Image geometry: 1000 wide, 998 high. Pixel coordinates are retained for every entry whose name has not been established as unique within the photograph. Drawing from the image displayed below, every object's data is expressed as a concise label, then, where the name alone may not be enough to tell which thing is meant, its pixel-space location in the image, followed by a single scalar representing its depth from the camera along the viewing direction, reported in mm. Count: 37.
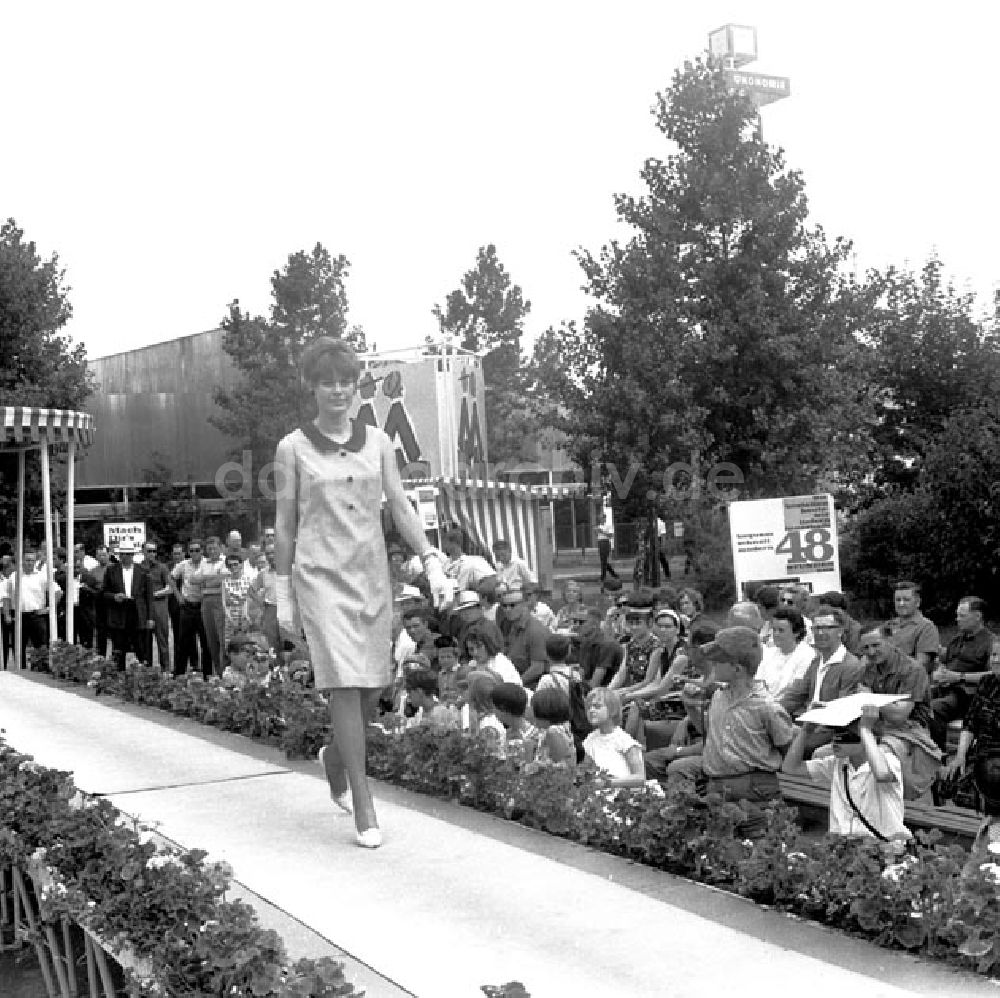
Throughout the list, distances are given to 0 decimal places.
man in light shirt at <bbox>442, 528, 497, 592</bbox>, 12750
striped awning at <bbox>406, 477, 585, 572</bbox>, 18844
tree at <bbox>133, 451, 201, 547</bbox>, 36906
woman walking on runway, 5121
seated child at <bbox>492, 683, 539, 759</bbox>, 7687
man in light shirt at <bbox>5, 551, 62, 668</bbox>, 16703
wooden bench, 5977
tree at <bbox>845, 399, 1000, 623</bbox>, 17375
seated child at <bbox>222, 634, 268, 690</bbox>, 9062
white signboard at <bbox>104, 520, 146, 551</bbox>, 23750
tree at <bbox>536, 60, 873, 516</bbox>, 21969
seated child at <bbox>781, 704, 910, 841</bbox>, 5703
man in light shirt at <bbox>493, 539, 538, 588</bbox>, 13250
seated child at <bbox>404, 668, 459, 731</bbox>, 7859
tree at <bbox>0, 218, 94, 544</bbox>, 32375
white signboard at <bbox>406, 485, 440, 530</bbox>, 16375
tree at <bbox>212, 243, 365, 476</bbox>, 35906
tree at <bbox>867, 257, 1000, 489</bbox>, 25359
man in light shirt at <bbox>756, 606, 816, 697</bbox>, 9125
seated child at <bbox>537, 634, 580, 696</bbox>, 8430
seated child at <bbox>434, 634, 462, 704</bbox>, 8469
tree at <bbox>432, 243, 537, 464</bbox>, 47500
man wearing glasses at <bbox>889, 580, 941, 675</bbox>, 9492
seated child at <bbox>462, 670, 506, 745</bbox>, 7793
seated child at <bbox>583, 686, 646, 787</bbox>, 7336
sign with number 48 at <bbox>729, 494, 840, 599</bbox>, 13531
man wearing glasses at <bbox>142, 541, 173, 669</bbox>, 16609
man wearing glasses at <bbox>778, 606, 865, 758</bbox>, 8375
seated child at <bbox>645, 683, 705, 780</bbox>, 7759
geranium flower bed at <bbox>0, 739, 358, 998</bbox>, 3537
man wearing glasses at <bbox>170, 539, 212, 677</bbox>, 15414
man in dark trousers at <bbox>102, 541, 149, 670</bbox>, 16547
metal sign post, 33659
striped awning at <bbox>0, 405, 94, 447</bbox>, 12664
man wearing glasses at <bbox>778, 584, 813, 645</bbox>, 10522
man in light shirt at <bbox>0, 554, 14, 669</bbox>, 17609
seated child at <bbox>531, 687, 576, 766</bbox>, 6914
